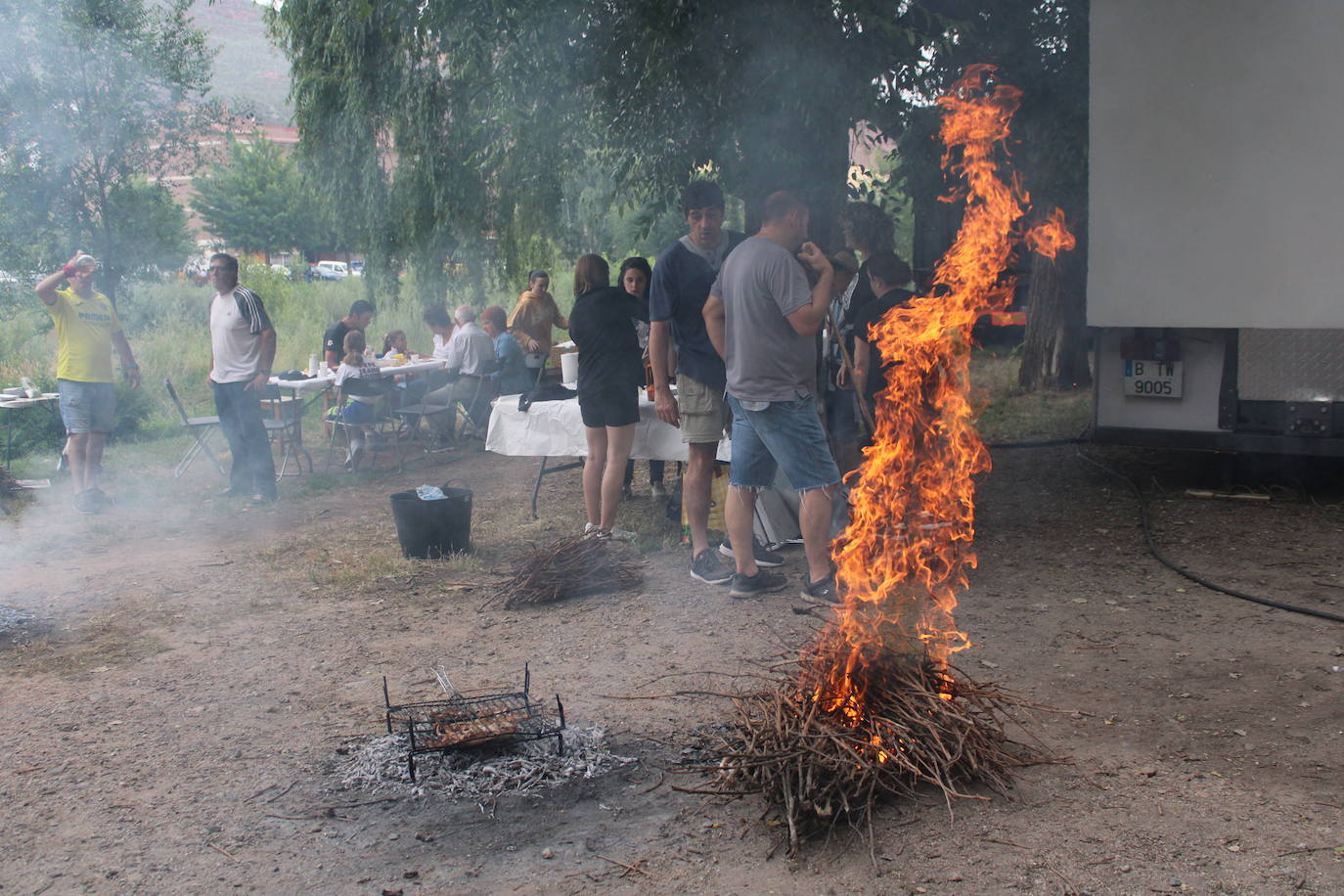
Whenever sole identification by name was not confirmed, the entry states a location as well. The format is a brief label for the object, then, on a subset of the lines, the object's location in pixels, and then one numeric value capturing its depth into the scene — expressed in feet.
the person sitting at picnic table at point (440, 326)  40.52
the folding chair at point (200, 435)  31.30
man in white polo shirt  27.68
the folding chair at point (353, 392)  32.91
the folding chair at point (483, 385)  36.15
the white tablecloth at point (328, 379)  32.89
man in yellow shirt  27.37
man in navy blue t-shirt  19.08
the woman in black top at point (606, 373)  21.09
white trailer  20.08
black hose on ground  15.92
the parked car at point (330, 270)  132.57
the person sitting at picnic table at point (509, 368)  36.04
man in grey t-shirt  16.40
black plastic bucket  21.70
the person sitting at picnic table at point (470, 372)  35.83
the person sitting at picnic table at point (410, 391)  36.19
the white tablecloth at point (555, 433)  22.77
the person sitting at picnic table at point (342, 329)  36.27
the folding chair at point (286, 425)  32.30
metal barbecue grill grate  11.63
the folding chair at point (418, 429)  34.42
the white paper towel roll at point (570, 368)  23.52
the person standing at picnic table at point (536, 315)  38.50
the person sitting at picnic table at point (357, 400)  33.04
